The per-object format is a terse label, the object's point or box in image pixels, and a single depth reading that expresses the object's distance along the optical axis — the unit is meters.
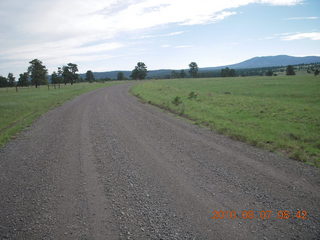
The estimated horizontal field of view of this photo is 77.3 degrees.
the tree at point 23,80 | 98.00
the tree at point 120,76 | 162.62
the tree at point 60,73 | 89.62
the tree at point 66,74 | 93.88
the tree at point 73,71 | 98.56
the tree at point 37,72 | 75.38
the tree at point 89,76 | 131.38
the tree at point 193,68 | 148.62
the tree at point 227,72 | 144.88
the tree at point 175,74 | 167.00
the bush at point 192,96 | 25.05
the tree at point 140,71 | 132.38
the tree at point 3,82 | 111.41
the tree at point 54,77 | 85.50
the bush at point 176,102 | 19.74
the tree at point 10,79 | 113.54
